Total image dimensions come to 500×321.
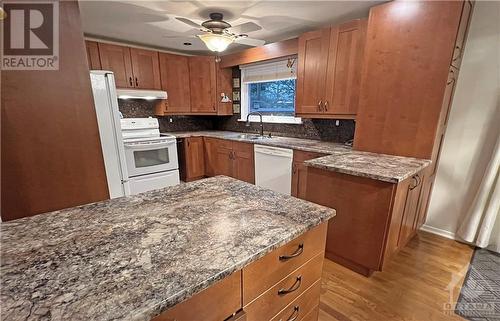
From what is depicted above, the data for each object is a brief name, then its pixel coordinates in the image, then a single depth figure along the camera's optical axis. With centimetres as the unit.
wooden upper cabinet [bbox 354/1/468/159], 178
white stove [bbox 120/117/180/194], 312
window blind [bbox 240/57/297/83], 332
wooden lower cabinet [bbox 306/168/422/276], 167
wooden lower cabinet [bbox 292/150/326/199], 267
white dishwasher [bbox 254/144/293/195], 286
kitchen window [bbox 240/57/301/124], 341
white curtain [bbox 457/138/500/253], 201
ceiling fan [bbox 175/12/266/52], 204
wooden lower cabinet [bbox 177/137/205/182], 389
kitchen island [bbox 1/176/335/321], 53
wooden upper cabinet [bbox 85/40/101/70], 303
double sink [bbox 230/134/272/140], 353
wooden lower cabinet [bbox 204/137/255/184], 336
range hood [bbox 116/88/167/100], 324
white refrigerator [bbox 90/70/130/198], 226
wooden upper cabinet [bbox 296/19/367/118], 234
